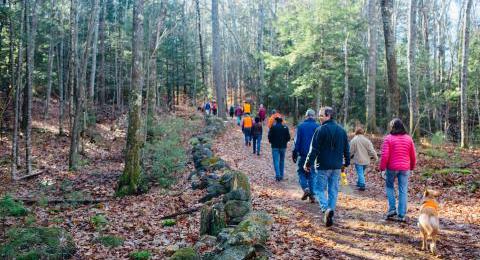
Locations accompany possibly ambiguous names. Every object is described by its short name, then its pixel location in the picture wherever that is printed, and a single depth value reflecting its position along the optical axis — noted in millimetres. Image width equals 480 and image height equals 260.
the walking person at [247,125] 17686
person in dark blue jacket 7121
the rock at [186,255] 5812
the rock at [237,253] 5309
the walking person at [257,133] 16562
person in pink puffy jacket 7113
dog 5652
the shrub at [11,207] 7812
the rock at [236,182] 8695
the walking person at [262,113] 20781
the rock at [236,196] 8031
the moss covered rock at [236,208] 7344
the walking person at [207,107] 31570
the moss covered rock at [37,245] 6230
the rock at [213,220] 7098
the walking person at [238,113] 26681
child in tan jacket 10727
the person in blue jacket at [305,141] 9266
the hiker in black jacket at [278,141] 11688
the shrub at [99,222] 8662
